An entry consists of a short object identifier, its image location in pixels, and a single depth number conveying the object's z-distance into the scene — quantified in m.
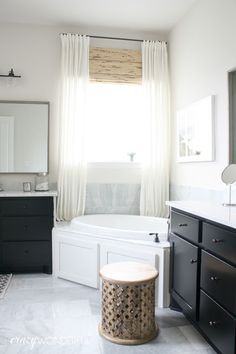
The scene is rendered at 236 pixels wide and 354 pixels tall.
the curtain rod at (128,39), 3.77
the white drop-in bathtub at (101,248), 2.50
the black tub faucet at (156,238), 2.60
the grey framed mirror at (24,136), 3.60
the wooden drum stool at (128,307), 2.01
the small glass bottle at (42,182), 3.58
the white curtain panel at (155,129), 3.75
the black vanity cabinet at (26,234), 3.27
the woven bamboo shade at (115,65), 3.71
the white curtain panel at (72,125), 3.59
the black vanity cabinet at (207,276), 1.58
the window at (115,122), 3.84
